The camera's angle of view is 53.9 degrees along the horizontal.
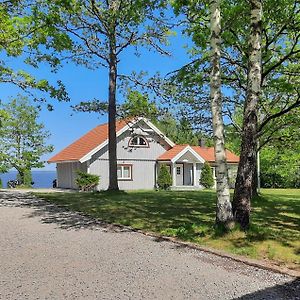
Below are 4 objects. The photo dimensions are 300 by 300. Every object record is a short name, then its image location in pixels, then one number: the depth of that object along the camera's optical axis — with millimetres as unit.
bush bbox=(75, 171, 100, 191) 23130
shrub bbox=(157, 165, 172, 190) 26111
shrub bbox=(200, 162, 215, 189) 28301
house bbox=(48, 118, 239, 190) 25187
